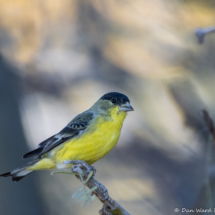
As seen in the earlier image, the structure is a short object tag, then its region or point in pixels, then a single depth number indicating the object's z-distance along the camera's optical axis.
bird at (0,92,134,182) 5.78
